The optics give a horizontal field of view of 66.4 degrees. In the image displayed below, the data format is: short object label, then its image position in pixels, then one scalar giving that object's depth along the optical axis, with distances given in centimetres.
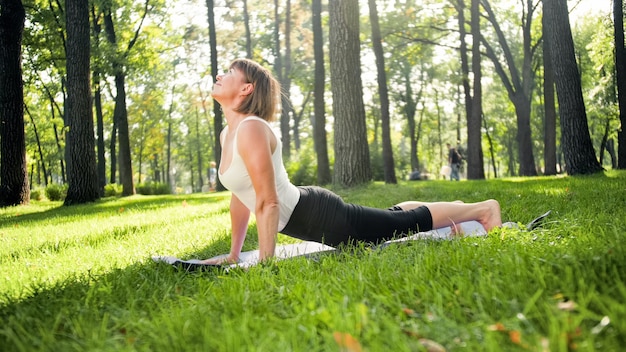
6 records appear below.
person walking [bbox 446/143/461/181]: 2528
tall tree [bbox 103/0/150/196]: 1910
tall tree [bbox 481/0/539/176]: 1973
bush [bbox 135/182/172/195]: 2425
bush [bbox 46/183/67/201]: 1930
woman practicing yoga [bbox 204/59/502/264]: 359
